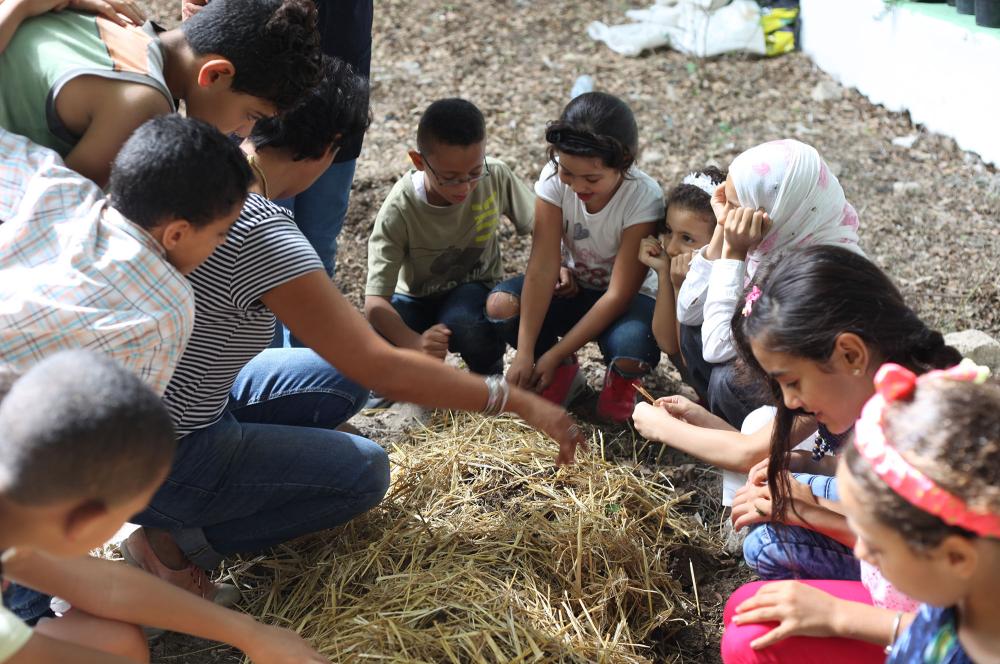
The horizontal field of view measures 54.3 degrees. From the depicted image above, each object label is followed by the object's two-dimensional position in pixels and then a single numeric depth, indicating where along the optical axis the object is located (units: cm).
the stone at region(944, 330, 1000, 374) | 376
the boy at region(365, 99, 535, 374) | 369
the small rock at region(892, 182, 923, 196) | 534
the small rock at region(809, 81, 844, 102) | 652
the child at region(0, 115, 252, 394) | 204
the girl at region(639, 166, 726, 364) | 354
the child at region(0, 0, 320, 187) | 237
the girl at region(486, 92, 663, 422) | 359
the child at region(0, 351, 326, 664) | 151
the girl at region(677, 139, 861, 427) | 318
